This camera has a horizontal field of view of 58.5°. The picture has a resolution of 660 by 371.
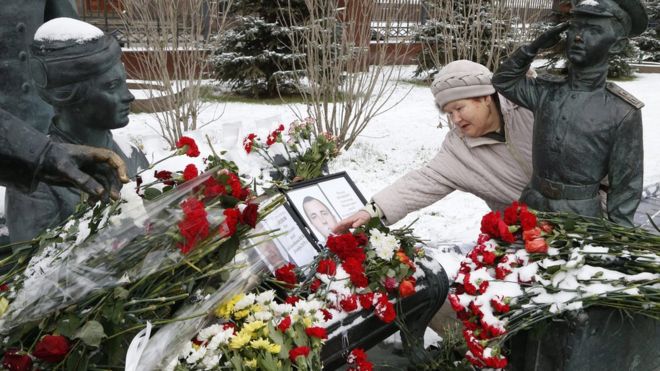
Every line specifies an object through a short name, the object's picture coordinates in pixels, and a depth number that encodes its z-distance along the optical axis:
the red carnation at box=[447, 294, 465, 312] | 2.22
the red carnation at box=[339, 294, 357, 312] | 2.18
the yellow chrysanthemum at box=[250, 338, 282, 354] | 1.71
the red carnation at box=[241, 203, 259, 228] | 1.67
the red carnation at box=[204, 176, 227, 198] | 1.77
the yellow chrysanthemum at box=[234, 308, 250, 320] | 1.85
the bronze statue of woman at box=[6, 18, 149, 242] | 2.00
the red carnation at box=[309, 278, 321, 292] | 2.27
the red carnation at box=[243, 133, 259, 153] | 3.26
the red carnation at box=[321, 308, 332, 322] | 2.09
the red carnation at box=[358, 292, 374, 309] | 2.21
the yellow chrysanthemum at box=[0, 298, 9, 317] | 1.37
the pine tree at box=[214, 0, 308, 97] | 10.05
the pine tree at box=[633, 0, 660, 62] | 16.48
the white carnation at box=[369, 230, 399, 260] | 2.36
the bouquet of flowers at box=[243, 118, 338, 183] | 3.22
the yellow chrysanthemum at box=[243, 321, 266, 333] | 1.76
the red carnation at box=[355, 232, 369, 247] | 2.46
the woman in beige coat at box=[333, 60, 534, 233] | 2.67
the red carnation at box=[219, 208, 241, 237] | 1.66
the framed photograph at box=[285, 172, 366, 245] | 2.74
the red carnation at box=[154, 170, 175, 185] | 2.05
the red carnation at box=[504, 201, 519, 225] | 2.30
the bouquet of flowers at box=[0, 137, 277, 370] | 1.40
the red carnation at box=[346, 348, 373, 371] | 2.12
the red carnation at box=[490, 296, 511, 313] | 2.12
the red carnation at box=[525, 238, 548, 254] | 2.18
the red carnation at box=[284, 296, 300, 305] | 2.05
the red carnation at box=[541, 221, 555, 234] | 2.27
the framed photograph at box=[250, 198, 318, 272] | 2.52
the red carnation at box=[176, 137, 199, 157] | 2.23
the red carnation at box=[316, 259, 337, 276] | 2.31
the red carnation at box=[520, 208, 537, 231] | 2.22
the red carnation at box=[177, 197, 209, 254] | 1.55
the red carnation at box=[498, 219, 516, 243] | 2.27
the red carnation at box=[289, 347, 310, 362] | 1.75
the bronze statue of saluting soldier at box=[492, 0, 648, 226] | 2.27
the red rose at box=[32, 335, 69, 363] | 1.36
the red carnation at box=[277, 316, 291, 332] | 1.81
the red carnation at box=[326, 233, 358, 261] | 2.31
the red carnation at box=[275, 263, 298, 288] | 2.20
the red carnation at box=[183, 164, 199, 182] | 1.99
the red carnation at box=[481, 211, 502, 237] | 2.31
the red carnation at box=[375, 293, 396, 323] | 2.17
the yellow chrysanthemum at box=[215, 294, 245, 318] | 1.80
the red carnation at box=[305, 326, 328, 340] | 1.85
